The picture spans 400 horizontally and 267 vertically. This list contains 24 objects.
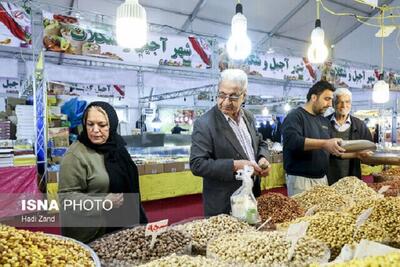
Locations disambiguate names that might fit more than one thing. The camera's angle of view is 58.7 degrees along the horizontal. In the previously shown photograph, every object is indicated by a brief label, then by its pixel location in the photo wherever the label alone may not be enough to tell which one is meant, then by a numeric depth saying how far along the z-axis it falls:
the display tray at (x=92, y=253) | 1.07
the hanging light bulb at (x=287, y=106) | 12.06
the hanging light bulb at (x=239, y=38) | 2.82
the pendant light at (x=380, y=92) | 5.80
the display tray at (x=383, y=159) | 2.32
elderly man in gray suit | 1.90
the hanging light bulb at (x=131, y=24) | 2.35
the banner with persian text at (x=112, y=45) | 4.99
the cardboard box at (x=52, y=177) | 4.50
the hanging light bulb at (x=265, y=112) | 14.95
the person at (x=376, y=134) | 10.18
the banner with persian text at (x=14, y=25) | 4.92
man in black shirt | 2.60
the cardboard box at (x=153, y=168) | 5.03
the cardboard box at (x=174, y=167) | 5.24
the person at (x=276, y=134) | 10.38
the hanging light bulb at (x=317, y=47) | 3.26
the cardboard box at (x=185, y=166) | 5.41
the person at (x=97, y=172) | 1.70
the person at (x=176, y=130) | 13.11
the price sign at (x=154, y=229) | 1.29
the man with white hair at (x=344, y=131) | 2.90
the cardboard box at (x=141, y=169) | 4.94
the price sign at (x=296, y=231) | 1.25
